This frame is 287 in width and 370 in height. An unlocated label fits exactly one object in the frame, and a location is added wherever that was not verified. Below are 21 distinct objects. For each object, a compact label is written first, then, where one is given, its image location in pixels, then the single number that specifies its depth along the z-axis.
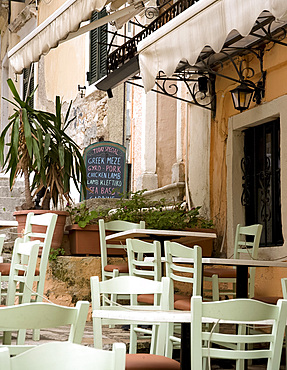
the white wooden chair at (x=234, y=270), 8.88
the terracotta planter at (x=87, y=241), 10.75
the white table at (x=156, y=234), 9.05
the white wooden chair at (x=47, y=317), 3.25
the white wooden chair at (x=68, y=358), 2.36
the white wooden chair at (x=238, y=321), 3.83
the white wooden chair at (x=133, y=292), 4.72
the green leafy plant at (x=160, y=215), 11.16
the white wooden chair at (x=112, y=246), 9.53
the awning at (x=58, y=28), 8.39
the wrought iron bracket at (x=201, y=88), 11.53
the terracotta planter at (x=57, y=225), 10.53
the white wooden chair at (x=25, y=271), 6.80
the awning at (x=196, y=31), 5.71
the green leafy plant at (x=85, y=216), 10.82
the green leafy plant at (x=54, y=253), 10.20
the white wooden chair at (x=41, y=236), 7.89
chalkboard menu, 15.54
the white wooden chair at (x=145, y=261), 7.27
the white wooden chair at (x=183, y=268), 6.55
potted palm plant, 10.39
